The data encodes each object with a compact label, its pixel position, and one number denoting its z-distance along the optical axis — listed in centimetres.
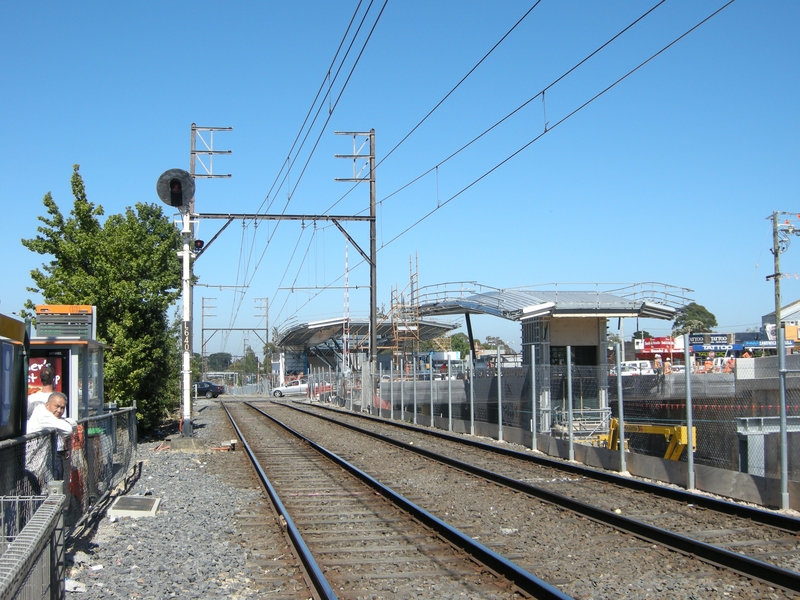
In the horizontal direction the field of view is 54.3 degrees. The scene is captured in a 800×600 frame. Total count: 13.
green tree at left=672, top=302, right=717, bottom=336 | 8112
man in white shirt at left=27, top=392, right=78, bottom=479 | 867
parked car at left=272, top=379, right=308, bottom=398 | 7001
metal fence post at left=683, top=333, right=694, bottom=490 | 1167
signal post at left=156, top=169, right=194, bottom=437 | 1839
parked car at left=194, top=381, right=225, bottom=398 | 7101
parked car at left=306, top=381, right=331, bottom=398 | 5041
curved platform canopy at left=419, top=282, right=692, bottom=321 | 2600
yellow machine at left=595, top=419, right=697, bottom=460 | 1375
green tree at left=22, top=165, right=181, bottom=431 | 1998
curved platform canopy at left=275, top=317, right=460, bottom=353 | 6673
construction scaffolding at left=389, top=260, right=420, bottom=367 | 4738
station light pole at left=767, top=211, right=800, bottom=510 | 994
